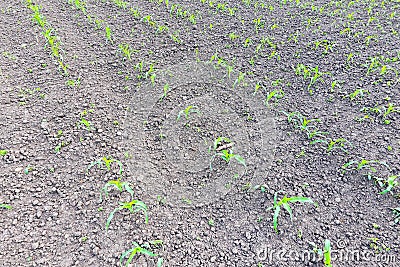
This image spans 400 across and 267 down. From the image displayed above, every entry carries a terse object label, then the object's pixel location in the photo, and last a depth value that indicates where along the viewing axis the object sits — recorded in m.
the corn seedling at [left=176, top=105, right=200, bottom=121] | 2.74
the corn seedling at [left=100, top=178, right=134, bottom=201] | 2.16
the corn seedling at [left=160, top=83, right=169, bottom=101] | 2.99
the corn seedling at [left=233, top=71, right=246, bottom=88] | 3.06
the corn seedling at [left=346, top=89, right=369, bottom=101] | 2.90
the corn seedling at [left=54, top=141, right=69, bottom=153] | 2.57
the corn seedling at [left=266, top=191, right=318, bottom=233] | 2.03
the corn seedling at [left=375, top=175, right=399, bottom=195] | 2.23
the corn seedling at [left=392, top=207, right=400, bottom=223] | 2.11
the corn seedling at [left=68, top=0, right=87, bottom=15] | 4.02
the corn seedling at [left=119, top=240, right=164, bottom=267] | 1.90
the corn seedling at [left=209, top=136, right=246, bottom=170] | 2.39
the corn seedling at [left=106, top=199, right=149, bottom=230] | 2.07
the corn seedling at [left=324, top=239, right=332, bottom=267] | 1.83
